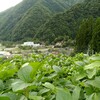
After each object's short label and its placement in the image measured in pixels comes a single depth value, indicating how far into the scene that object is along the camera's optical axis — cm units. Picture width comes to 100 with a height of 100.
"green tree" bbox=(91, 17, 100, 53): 1182
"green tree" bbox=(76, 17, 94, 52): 1446
